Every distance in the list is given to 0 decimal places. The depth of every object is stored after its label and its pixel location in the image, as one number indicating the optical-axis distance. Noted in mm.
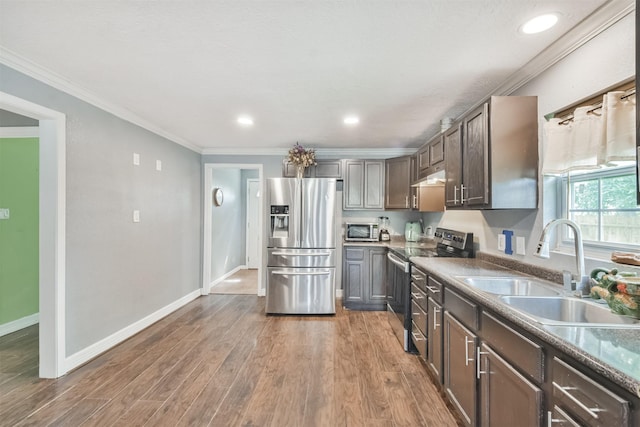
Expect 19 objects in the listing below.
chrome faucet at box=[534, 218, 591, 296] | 1487
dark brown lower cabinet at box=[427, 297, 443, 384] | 2086
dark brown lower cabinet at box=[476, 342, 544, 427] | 1109
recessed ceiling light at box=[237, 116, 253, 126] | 3125
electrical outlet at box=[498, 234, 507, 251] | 2308
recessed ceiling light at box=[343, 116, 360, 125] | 3061
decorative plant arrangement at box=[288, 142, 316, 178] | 4024
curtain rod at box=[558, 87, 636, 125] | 1355
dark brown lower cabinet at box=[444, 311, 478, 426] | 1589
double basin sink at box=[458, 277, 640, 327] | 1227
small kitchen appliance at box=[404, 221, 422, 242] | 4316
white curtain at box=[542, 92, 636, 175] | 1350
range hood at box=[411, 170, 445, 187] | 2904
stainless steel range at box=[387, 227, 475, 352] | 2756
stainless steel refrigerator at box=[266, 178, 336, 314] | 3822
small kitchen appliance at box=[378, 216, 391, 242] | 4457
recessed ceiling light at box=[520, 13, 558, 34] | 1493
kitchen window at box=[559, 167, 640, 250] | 1458
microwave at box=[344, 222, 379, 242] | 4352
